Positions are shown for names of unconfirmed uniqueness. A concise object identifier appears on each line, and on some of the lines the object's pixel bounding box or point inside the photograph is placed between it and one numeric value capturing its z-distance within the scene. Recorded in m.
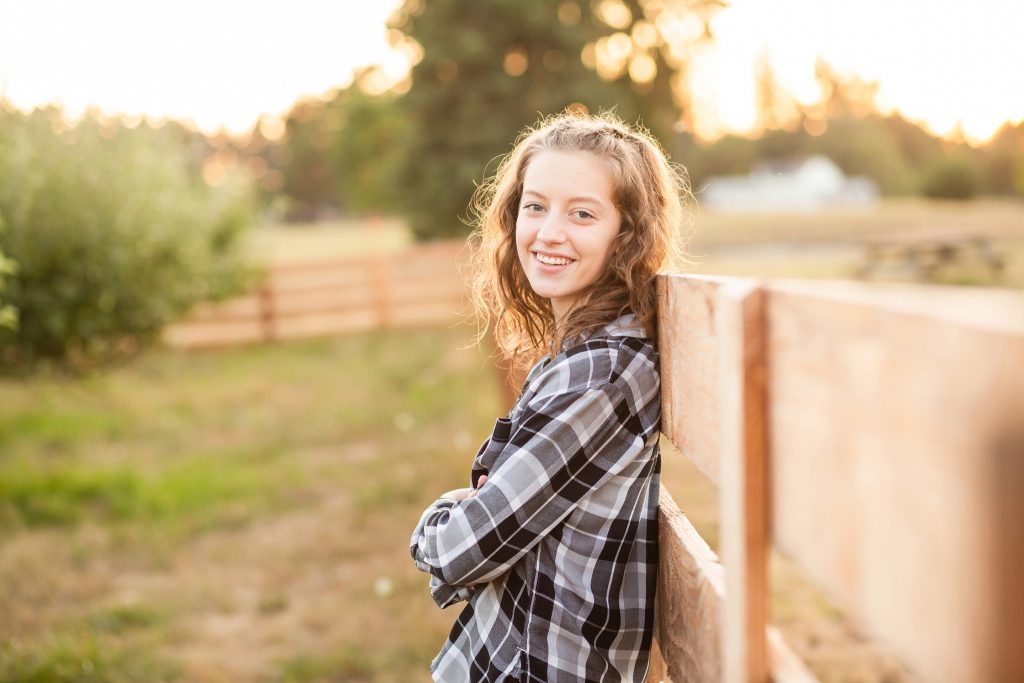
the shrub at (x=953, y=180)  45.75
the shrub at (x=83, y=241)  5.16
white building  56.28
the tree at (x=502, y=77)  20.33
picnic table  15.44
